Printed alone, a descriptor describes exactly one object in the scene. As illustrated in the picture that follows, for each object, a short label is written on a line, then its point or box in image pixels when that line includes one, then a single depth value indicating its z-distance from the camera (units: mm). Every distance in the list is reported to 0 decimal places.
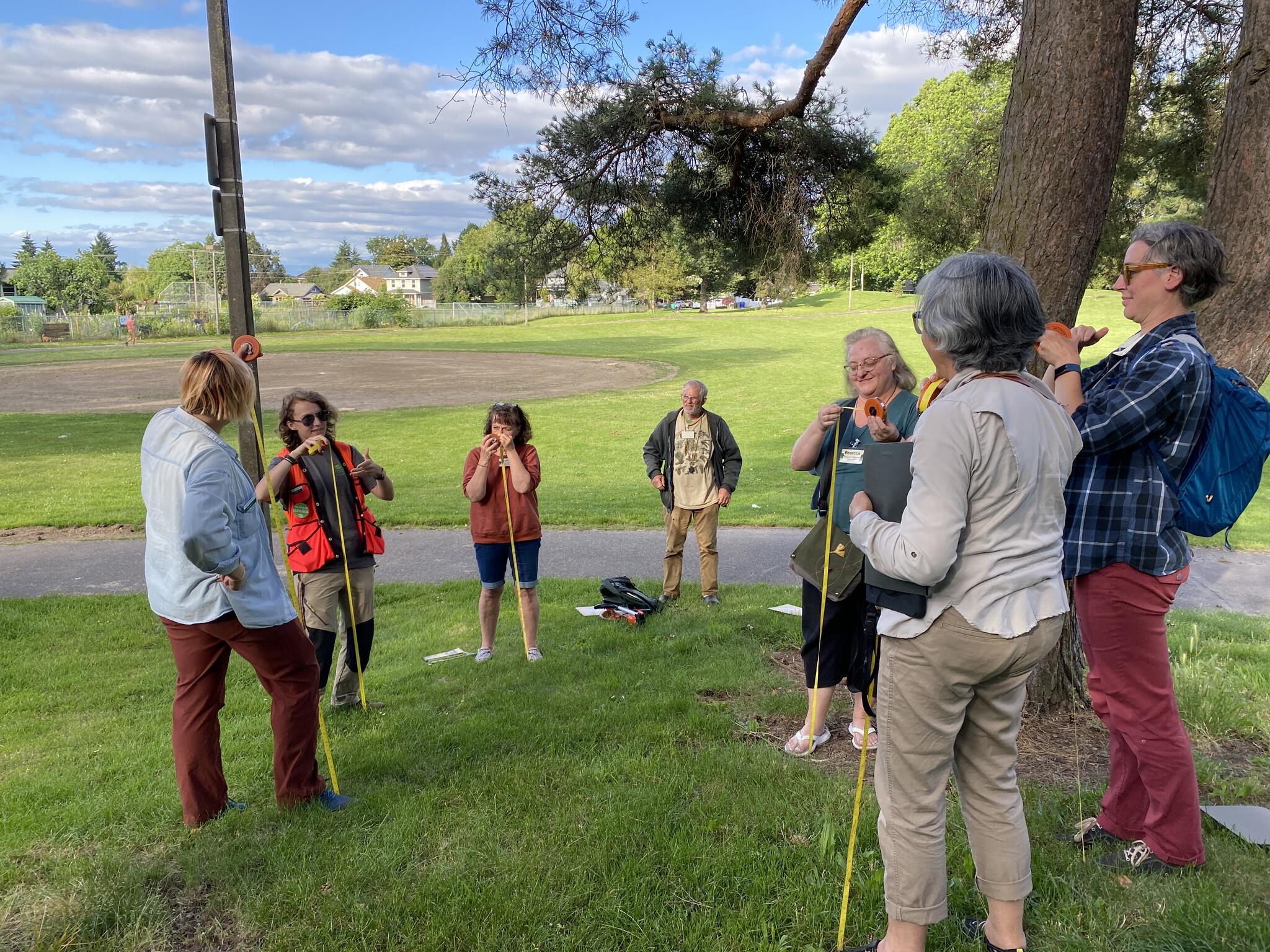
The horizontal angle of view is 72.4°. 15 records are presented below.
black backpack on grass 6738
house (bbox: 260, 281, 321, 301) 122069
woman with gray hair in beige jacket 2172
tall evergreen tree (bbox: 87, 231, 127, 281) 130625
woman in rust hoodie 5629
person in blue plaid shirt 2828
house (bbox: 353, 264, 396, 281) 145625
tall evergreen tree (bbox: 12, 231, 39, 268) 132025
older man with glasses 7355
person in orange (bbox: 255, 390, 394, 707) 4633
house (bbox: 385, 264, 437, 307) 143875
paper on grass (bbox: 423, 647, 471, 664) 5852
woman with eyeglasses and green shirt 3861
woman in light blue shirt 3244
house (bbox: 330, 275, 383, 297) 138500
